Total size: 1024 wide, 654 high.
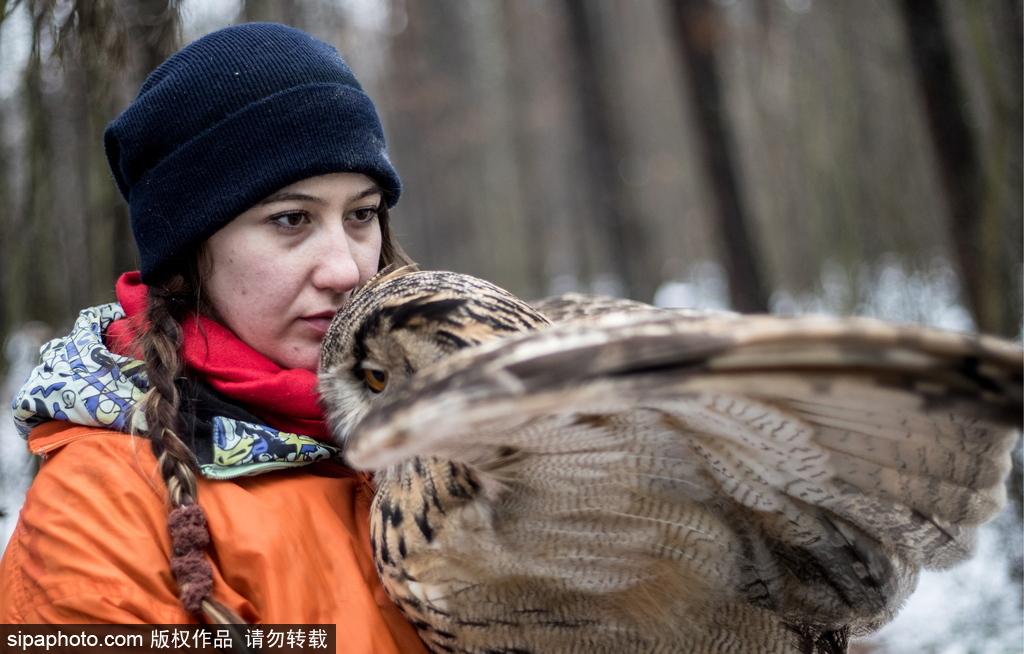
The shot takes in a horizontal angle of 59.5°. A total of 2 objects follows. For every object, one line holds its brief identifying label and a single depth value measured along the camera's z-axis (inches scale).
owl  37.9
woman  62.6
